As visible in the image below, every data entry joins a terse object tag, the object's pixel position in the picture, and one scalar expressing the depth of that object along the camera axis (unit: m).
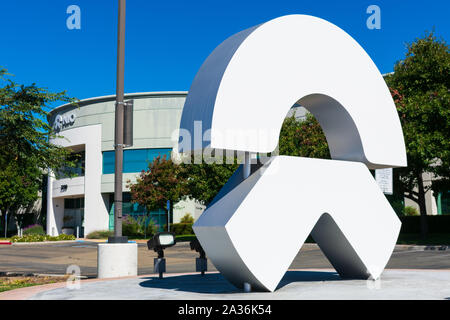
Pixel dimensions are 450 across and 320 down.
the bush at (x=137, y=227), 43.97
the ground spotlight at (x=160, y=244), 10.66
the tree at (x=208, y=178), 31.89
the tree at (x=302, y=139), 30.30
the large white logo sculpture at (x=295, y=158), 7.98
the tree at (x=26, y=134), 13.80
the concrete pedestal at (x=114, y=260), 11.48
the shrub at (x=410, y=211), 36.16
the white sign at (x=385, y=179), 21.17
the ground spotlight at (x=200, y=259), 11.63
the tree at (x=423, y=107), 22.92
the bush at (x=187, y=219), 45.53
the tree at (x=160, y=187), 40.94
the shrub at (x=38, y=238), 38.09
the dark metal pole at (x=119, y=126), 11.96
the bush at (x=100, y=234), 46.25
